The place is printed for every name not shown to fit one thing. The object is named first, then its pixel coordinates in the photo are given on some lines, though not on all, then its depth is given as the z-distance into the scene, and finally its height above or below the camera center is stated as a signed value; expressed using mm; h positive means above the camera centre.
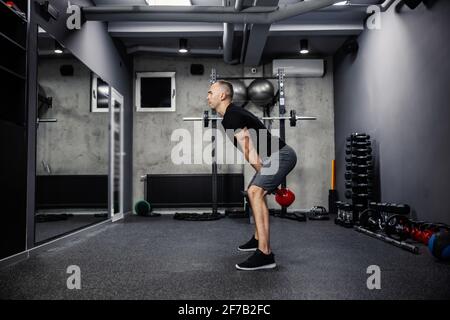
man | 2238 +4
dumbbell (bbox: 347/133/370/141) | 4203 +344
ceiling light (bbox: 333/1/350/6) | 4408 +2003
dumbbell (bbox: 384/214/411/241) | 3092 -538
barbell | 4836 +656
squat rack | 4895 +325
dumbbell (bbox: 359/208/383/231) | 3746 -568
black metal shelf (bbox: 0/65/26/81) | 2366 +649
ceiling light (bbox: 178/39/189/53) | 5332 +1799
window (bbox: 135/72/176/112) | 6176 +1308
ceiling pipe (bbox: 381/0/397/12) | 4066 +1870
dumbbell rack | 4145 -100
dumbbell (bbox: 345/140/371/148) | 4199 +261
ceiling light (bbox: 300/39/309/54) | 5418 +1833
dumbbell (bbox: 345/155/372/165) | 4137 +85
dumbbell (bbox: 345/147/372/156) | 4176 +179
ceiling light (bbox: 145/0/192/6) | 4379 +2016
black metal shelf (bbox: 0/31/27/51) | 2371 +872
